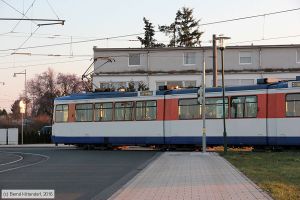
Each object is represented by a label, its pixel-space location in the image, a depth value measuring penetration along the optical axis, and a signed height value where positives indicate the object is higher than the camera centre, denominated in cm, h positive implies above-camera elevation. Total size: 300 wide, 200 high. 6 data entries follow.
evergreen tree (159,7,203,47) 9505 +1594
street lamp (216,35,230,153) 2828 +403
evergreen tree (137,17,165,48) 9540 +1468
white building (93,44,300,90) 5453 +587
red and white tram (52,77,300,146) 2775 +51
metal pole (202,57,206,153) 2841 -32
